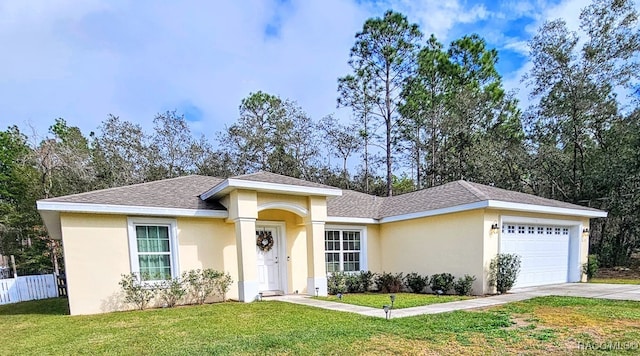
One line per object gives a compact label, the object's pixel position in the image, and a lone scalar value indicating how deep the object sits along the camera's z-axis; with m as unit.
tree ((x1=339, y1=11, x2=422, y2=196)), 21.05
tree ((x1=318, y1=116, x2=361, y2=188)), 24.23
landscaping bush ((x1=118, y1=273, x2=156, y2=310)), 8.31
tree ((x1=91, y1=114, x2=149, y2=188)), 19.27
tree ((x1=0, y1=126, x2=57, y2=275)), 18.72
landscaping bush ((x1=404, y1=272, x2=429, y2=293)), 10.92
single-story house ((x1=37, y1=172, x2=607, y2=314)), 8.27
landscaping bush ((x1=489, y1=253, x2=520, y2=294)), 9.70
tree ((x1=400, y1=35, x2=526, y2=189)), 20.93
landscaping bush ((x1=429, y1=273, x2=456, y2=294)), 10.19
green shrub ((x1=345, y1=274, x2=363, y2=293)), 11.18
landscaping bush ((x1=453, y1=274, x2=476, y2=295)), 9.74
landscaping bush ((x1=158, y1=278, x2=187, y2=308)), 8.75
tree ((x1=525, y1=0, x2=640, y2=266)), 15.60
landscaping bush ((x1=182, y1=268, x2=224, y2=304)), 9.08
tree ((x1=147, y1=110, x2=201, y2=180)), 21.05
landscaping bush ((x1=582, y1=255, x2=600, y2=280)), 12.26
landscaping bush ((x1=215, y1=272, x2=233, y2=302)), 9.44
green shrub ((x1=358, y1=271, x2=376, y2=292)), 11.49
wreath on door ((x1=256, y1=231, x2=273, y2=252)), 10.67
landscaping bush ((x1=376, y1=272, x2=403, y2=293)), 11.48
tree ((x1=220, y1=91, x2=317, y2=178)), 22.61
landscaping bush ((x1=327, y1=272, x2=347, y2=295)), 10.67
